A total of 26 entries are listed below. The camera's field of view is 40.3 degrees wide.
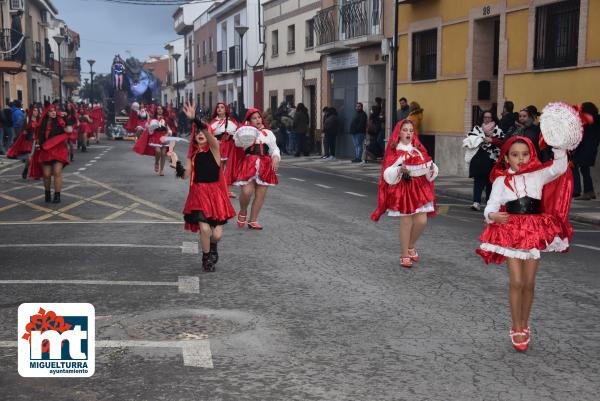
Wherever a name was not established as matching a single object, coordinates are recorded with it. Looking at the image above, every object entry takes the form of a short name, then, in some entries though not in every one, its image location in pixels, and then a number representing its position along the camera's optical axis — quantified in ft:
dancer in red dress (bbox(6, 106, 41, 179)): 51.13
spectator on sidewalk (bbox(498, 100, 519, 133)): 49.57
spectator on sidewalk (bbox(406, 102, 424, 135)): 71.36
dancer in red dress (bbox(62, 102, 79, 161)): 44.60
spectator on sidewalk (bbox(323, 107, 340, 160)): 87.35
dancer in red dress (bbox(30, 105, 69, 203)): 43.70
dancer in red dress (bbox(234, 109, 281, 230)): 35.70
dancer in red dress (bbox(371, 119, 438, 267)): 27.25
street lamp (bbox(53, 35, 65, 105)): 143.23
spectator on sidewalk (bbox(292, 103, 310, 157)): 93.25
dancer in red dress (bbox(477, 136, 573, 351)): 17.63
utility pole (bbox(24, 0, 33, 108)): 100.50
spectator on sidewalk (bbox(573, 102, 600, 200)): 47.60
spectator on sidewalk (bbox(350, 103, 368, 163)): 80.43
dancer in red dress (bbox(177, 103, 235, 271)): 26.09
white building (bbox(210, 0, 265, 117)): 134.72
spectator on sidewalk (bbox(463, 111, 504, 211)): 42.34
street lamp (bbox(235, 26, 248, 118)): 115.34
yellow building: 54.44
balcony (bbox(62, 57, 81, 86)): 238.89
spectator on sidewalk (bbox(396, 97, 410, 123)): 73.26
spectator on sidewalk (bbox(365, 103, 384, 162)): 79.36
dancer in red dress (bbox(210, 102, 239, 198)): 41.16
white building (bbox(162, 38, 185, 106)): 276.82
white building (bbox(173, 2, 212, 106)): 217.15
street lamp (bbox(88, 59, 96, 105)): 196.06
